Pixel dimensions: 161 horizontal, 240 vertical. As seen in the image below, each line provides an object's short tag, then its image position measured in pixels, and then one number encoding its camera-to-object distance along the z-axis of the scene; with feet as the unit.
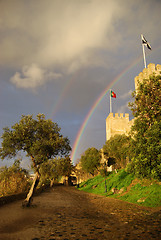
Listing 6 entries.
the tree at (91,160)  174.06
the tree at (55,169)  172.89
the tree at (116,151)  143.64
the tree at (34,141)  51.08
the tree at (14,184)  68.85
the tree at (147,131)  43.32
